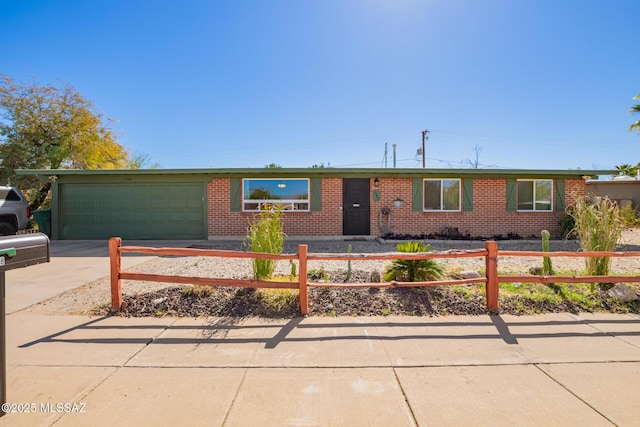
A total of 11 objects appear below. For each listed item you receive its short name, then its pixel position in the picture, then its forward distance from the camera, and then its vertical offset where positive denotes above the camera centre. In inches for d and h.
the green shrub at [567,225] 430.9 -20.2
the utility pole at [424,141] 1180.5 +265.0
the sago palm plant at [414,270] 190.2 -36.7
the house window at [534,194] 454.0 +24.1
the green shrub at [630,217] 600.7 -12.6
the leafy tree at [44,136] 702.5 +179.5
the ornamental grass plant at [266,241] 189.0 -19.4
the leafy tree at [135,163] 973.8 +162.7
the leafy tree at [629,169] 917.6 +125.8
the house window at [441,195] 453.4 +22.8
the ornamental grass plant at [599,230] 194.4 -12.5
